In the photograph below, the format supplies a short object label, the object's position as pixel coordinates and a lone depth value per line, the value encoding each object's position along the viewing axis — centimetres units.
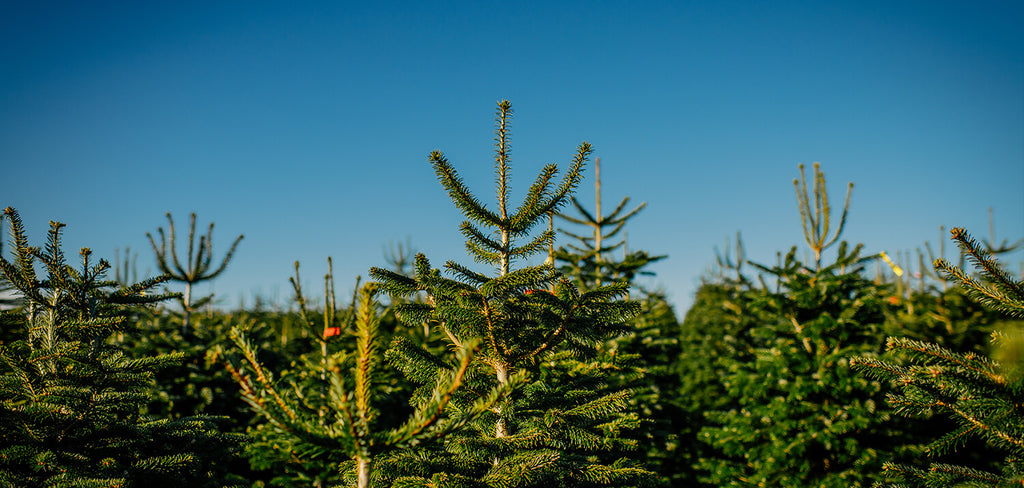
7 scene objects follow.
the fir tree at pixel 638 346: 779
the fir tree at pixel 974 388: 287
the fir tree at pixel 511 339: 331
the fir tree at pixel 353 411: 197
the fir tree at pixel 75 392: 372
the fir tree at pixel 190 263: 912
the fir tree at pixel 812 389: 649
